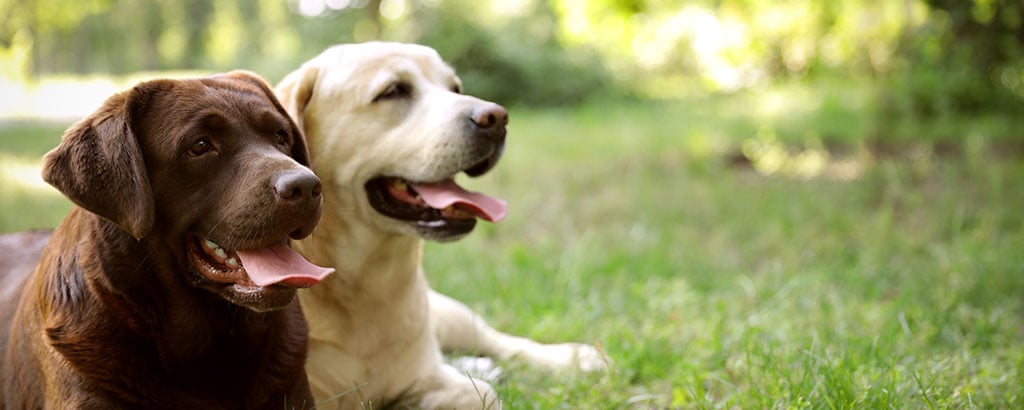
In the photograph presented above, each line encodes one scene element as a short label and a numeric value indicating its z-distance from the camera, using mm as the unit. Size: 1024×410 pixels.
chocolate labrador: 2281
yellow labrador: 3213
